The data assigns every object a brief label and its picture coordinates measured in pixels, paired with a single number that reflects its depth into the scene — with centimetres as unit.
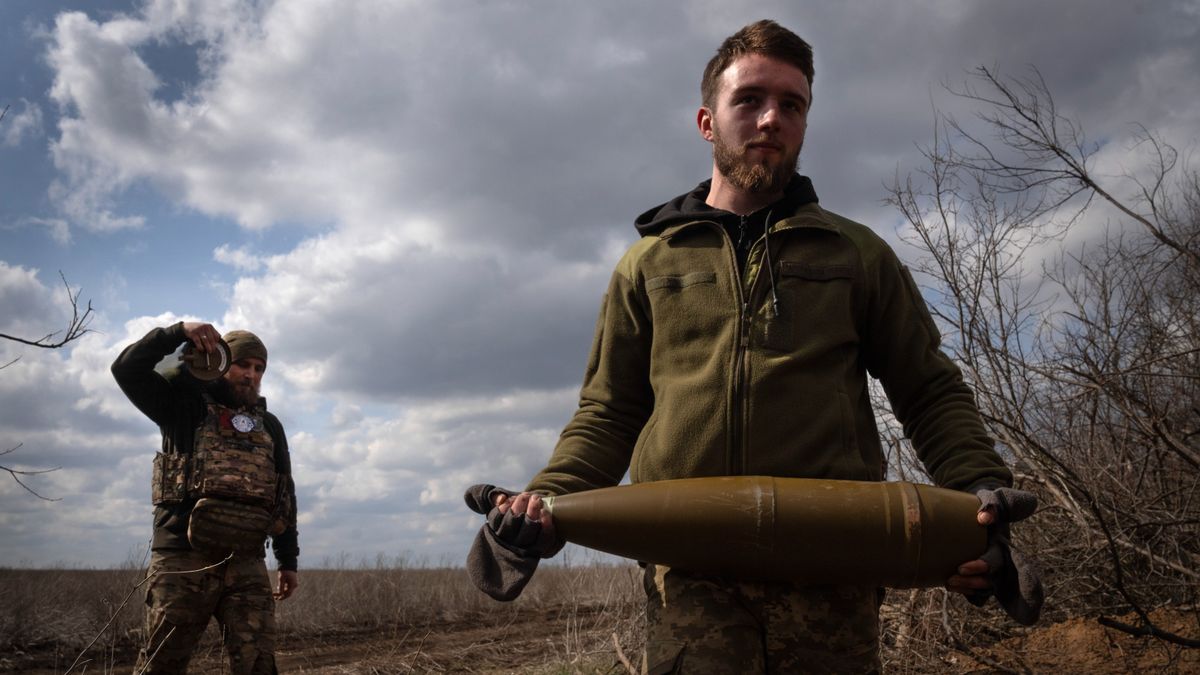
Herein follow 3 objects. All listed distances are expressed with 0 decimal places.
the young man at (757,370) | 238
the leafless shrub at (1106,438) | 571
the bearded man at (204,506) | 502
